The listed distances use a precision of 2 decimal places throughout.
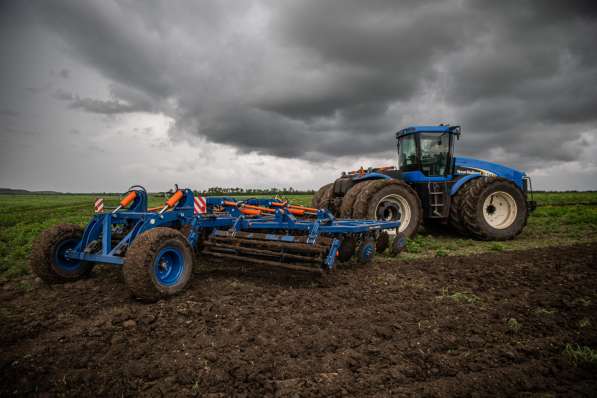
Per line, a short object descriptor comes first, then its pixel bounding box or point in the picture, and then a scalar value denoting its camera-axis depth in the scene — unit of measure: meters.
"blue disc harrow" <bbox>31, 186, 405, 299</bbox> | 4.06
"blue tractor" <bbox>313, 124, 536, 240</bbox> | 8.29
